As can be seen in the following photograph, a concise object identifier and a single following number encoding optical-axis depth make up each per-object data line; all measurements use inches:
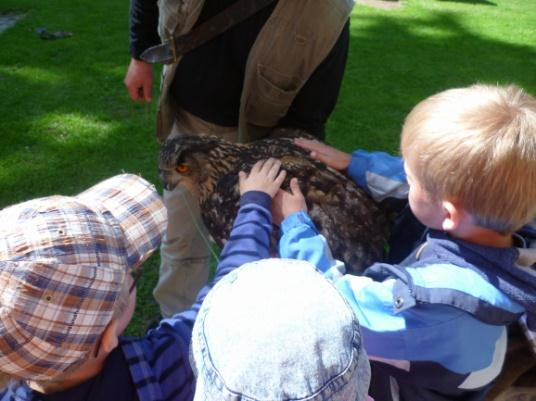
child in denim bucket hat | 34.3
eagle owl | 72.6
